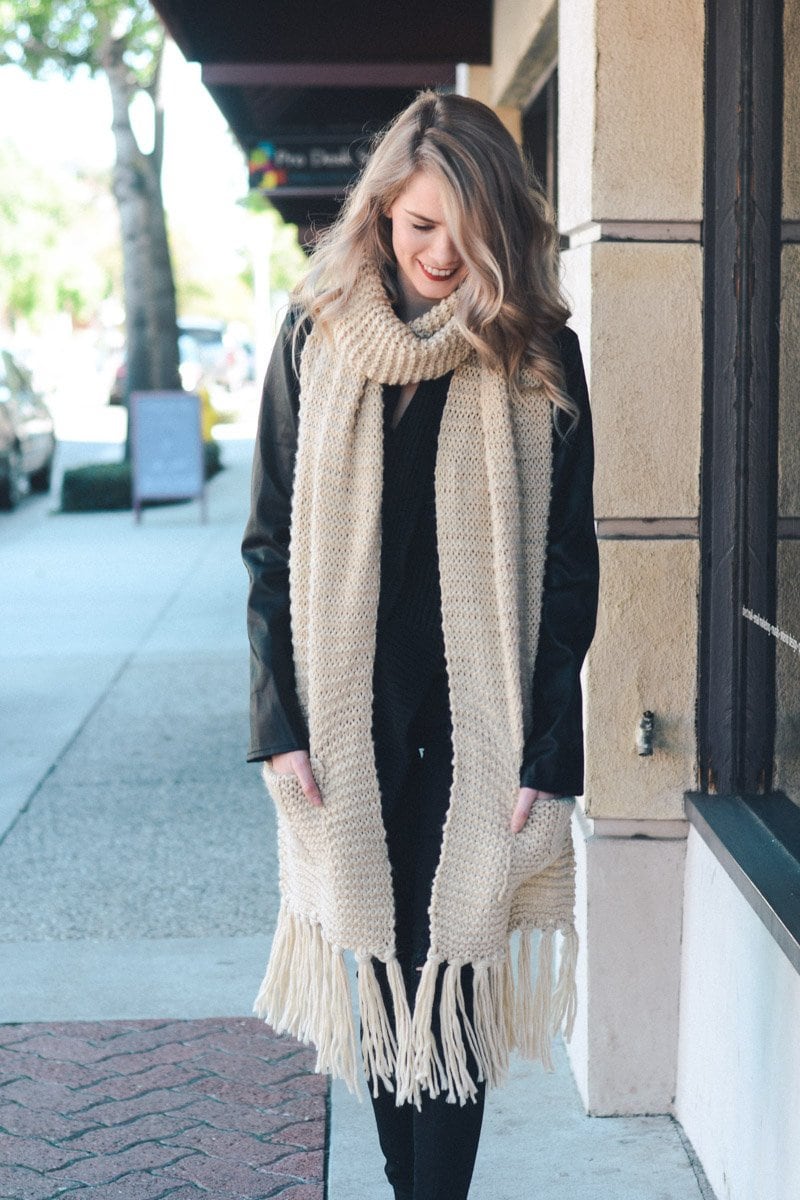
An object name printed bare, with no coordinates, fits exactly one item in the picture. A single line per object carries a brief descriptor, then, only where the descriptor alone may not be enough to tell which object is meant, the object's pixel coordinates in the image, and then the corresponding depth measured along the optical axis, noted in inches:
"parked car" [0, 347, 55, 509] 682.8
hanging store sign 442.3
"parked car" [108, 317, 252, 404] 1775.3
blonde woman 99.3
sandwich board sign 621.9
